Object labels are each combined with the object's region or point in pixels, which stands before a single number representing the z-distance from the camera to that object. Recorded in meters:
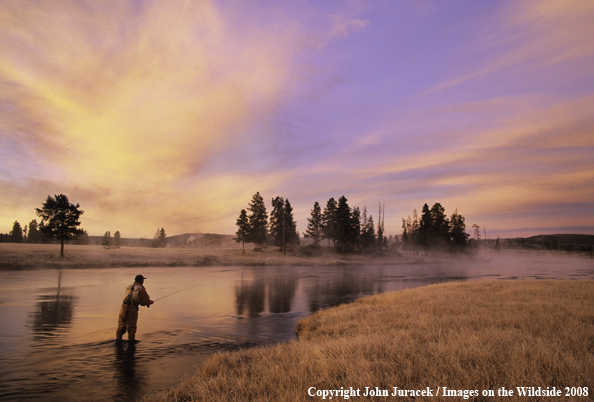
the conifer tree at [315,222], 98.12
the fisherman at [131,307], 10.70
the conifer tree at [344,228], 86.94
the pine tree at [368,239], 103.76
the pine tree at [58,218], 53.06
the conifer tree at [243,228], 83.00
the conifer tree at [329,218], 97.88
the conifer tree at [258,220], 84.31
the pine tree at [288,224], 88.19
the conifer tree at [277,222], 89.12
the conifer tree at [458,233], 109.22
